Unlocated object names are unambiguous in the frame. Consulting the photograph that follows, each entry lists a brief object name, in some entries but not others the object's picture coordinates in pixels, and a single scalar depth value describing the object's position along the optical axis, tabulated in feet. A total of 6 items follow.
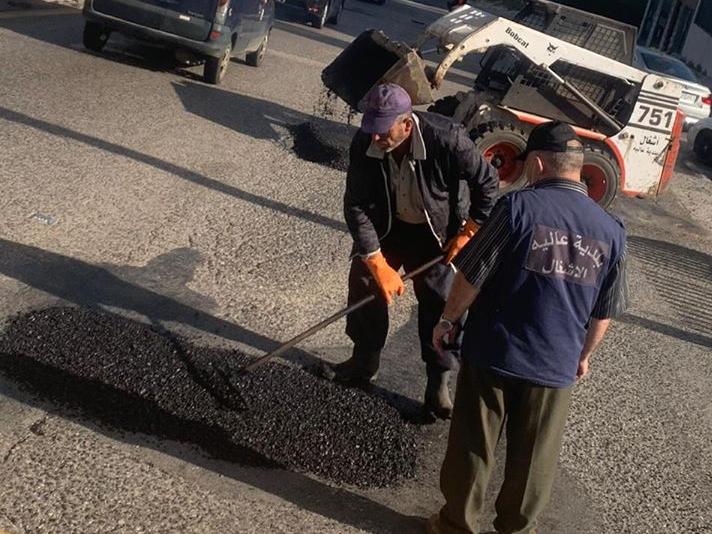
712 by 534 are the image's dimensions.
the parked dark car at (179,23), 43.65
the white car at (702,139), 60.75
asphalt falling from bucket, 36.42
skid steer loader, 34.50
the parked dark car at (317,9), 81.56
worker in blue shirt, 12.30
